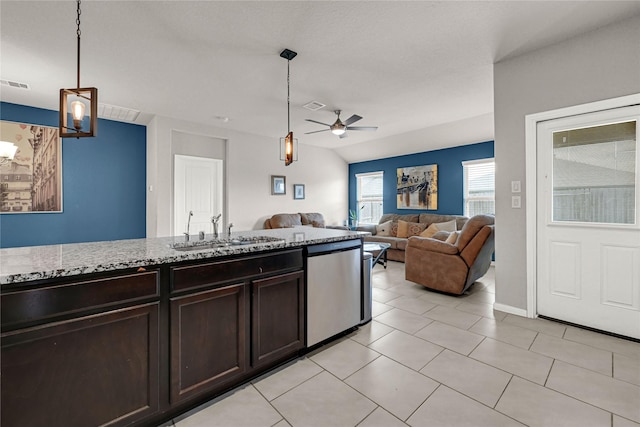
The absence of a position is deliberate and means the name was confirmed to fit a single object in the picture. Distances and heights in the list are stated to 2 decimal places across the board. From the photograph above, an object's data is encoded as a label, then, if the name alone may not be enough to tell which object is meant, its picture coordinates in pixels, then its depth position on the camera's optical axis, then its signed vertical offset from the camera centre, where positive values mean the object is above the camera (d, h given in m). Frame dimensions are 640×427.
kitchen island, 1.18 -0.59
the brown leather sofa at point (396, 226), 6.05 -0.32
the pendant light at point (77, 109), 1.85 +0.72
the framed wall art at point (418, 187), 6.73 +0.63
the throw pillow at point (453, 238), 3.90 -0.36
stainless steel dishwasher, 2.30 -0.67
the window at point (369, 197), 8.10 +0.48
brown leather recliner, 3.57 -0.61
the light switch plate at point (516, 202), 3.05 +0.11
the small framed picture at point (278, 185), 6.84 +0.71
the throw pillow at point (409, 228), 6.43 -0.37
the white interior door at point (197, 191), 5.52 +0.46
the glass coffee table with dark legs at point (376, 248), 4.64 -0.60
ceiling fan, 4.52 +1.44
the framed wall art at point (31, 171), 4.30 +0.70
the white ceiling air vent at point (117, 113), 4.62 +1.77
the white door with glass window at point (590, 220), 2.51 -0.09
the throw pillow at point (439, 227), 5.90 -0.32
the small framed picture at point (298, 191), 7.34 +0.58
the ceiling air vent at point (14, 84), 3.61 +1.73
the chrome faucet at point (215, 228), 2.36 -0.13
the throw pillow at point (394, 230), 6.86 -0.44
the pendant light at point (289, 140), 2.86 +0.75
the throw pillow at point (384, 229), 6.98 -0.42
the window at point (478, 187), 5.89 +0.55
